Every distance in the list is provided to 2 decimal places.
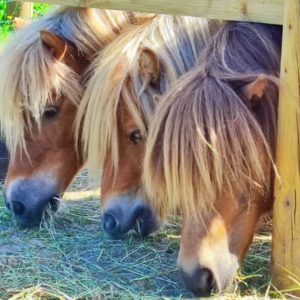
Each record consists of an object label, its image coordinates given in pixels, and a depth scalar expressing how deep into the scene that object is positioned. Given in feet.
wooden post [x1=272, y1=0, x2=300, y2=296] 8.21
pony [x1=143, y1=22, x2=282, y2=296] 8.04
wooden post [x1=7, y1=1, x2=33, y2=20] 22.27
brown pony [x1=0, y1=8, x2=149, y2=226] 11.19
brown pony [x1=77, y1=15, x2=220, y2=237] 10.13
